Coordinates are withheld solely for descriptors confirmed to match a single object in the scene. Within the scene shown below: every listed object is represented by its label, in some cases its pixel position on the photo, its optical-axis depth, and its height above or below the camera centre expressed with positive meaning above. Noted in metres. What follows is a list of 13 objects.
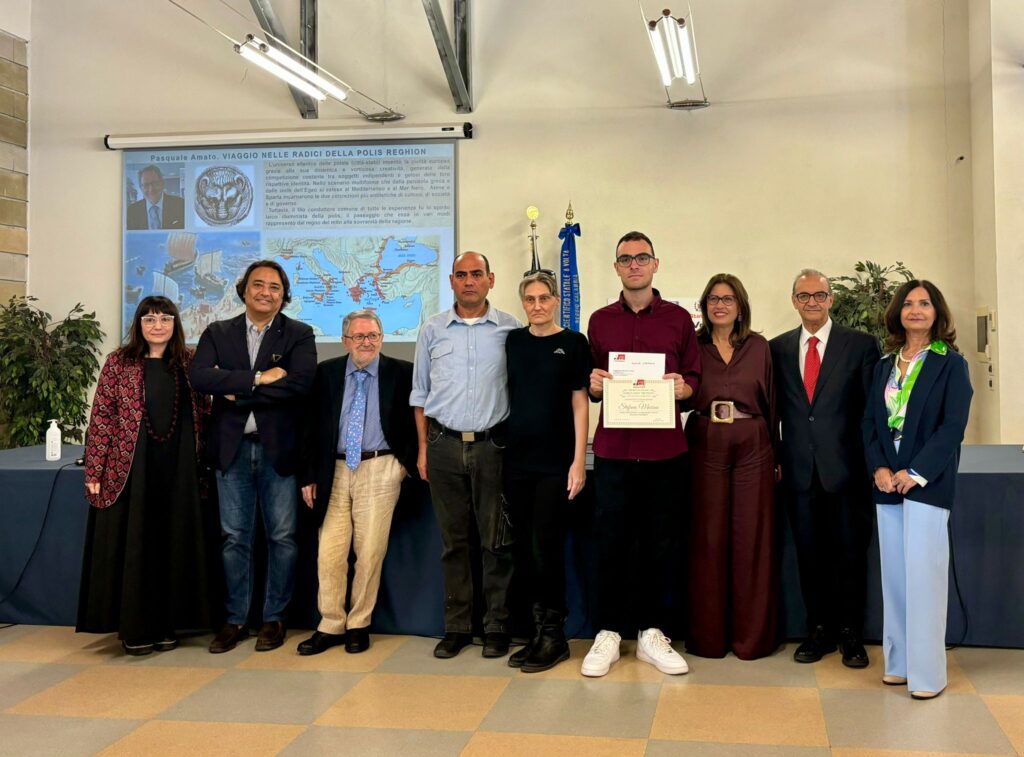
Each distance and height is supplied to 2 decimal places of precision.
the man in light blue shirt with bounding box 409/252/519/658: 3.55 -0.18
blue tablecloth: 3.59 -0.71
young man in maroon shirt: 3.45 -0.35
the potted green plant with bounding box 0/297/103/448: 7.52 +0.13
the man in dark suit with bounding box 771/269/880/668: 3.43 -0.30
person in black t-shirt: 3.46 -0.21
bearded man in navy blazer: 3.66 -0.16
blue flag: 7.29 +0.85
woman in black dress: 3.65 -0.45
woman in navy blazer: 3.07 -0.29
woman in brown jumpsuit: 3.50 -0.42
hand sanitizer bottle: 4.41 -0.25
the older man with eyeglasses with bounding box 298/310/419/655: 3.70 -0.32
